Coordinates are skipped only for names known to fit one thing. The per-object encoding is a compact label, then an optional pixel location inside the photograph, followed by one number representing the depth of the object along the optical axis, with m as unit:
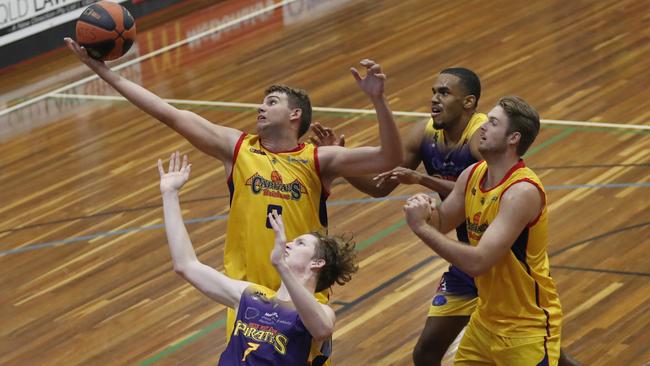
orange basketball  10.13
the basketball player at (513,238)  8.48
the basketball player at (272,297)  8.04
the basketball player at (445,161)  10.09
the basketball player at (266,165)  9.67
